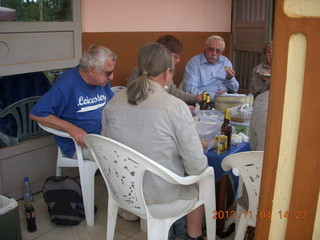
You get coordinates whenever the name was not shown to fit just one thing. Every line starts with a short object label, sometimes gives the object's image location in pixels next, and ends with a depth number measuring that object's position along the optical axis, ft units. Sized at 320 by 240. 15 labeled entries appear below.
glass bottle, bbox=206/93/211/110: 10.41
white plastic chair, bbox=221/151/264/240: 6.04
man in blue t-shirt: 8.70
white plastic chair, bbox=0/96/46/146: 10.14
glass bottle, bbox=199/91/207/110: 10.36
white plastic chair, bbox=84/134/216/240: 6.04
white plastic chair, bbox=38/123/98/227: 8.67
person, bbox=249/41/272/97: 13.12
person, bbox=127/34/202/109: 11.25
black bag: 8.77
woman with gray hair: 6.18
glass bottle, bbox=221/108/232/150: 7.42
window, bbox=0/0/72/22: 9.42
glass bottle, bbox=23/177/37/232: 8.61
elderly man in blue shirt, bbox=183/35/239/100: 12.74
